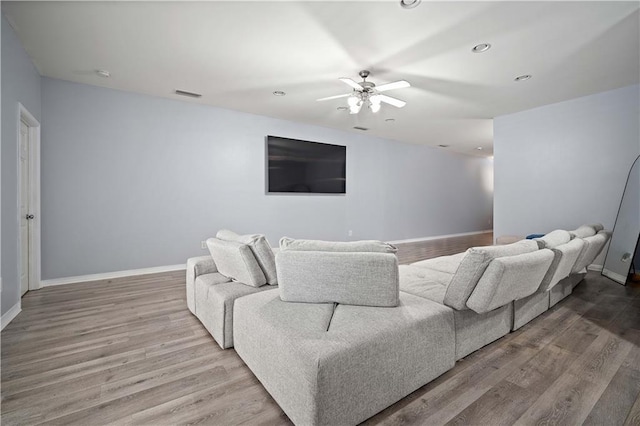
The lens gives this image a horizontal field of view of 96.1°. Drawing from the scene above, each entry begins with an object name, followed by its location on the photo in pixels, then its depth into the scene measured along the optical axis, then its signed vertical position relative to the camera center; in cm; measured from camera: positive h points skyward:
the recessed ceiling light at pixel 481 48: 286 +163
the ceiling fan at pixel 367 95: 323 +134
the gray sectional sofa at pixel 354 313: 131 -62
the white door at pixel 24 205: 330 -2
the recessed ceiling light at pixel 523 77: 358 +166
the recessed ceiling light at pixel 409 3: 222 +160
